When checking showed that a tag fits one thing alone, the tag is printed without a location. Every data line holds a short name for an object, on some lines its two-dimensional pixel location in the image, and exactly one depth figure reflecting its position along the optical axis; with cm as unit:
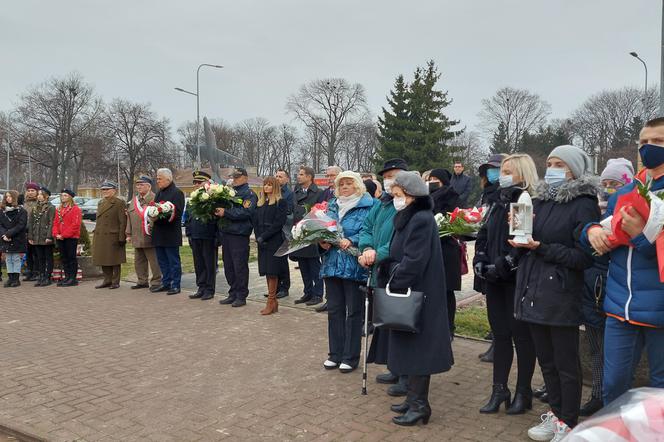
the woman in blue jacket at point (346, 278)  554
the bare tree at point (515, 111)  6119
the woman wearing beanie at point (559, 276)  353
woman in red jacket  1048
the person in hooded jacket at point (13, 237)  1073
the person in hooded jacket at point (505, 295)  416
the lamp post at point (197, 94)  3591
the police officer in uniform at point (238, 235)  838
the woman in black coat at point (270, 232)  792
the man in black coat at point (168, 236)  952
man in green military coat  1020
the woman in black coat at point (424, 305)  412
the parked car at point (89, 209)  3755
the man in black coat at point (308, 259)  878
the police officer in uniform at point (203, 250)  901
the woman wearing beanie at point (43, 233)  1062
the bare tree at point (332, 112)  6266
